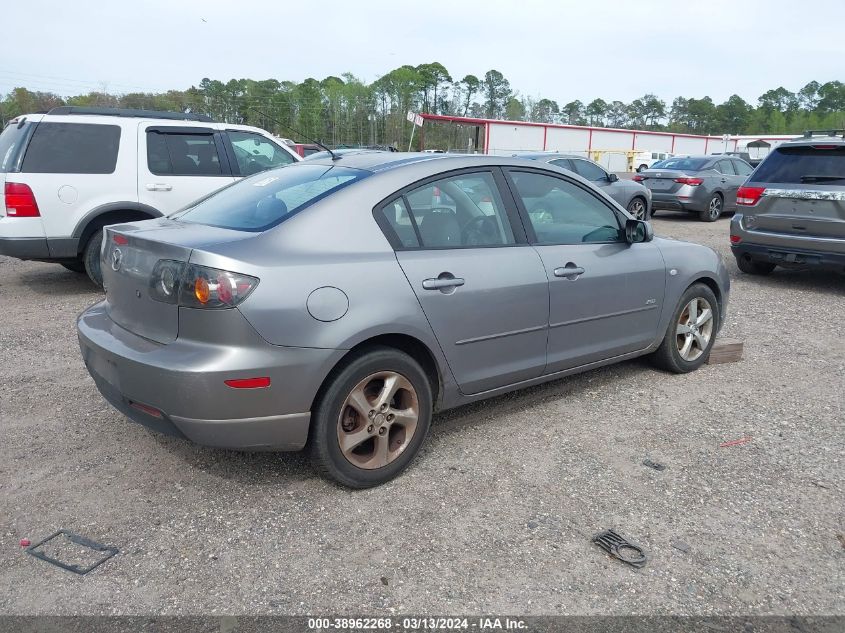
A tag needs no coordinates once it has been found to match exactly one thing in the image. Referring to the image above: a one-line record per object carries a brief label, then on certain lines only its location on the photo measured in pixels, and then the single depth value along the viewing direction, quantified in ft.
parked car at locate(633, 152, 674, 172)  158.30
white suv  22.72
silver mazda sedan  9.70
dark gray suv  25.54
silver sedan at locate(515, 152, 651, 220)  39.83
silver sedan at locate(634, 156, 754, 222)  50.11
